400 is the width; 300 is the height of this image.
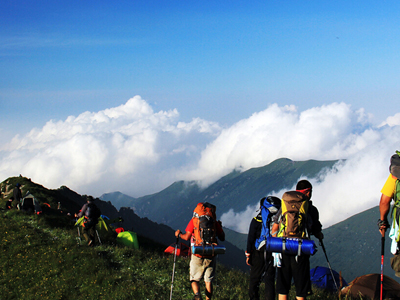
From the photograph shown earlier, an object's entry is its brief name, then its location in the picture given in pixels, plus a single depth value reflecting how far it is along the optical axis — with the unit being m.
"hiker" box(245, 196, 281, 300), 7.55
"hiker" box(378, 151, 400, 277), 5.70
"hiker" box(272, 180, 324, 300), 6.49
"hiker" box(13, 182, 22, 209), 23.02
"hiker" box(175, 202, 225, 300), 7.92
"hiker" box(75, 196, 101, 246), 14.38
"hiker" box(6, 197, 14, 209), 24.73
